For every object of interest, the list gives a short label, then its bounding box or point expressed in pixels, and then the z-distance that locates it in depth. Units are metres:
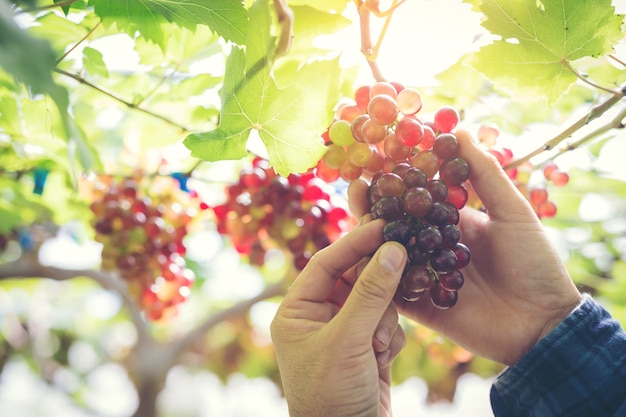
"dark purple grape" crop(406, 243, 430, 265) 0.41
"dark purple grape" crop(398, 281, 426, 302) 0.41
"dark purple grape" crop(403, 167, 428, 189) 0.41
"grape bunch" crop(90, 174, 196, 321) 0.65
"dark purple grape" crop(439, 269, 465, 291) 0.42
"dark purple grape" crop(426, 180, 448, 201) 0.41
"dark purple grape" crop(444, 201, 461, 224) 0.41
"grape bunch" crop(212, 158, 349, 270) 0.54
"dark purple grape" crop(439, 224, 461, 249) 0.41
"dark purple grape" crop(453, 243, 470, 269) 0.42
